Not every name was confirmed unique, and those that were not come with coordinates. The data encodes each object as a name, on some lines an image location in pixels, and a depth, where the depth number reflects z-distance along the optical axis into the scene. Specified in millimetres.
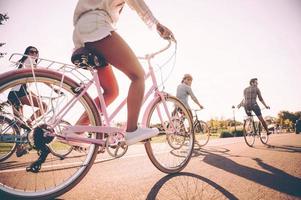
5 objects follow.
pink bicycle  1991
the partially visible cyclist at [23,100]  2016
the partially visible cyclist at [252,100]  8625
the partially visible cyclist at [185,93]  7844
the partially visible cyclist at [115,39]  2389
